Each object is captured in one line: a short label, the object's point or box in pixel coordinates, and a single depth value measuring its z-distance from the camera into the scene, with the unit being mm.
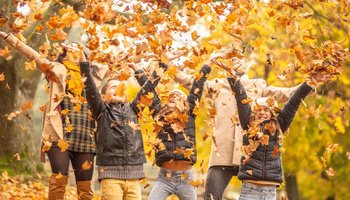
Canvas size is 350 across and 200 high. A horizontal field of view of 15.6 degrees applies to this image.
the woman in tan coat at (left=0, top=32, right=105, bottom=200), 13498
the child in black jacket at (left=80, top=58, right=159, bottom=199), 12974
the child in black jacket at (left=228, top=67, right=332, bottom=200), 13033
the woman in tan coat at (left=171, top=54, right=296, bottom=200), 14538
